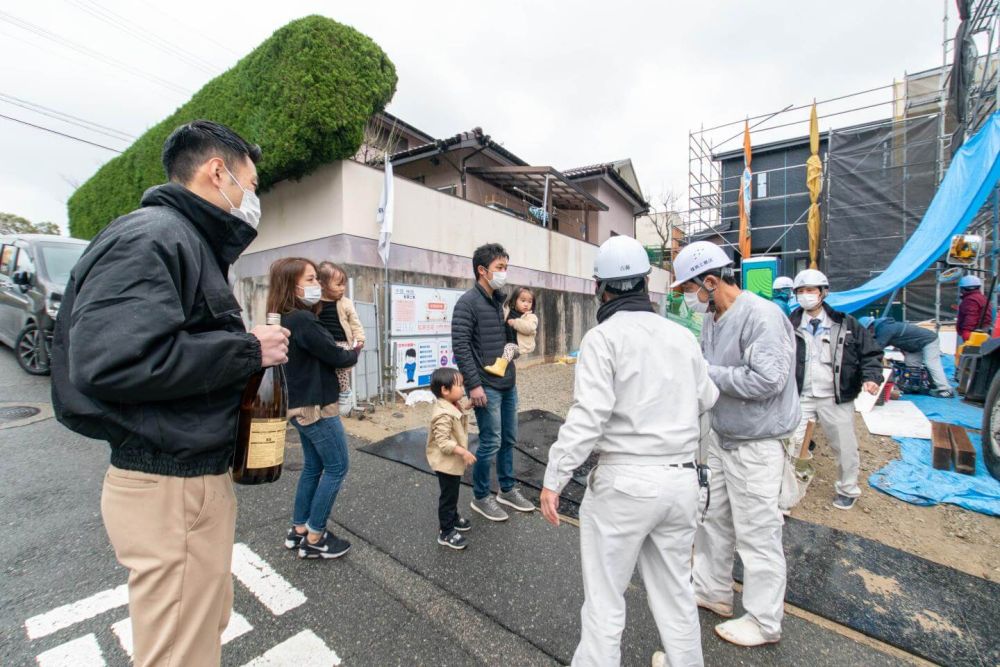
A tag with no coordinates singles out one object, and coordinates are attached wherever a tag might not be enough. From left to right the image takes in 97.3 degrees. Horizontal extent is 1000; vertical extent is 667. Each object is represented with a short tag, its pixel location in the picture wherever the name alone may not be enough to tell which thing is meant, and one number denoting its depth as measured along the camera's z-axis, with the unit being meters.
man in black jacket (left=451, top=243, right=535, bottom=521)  3.35
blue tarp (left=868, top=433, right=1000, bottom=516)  3.75
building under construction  12.30
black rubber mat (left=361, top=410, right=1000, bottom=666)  2.25
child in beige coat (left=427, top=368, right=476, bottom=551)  2.93
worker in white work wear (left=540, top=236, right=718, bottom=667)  1.69
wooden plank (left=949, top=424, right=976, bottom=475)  4.25
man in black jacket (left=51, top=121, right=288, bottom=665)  1.11
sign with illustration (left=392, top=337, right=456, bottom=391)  7.44
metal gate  6.75
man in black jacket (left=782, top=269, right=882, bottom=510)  3.77
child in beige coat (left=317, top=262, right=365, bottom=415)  3.08
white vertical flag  7.30
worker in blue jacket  7.25
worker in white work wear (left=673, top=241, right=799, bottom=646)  2.21
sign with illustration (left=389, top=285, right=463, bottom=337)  7.48
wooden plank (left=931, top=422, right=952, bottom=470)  4.41
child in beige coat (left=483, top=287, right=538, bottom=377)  3.44
